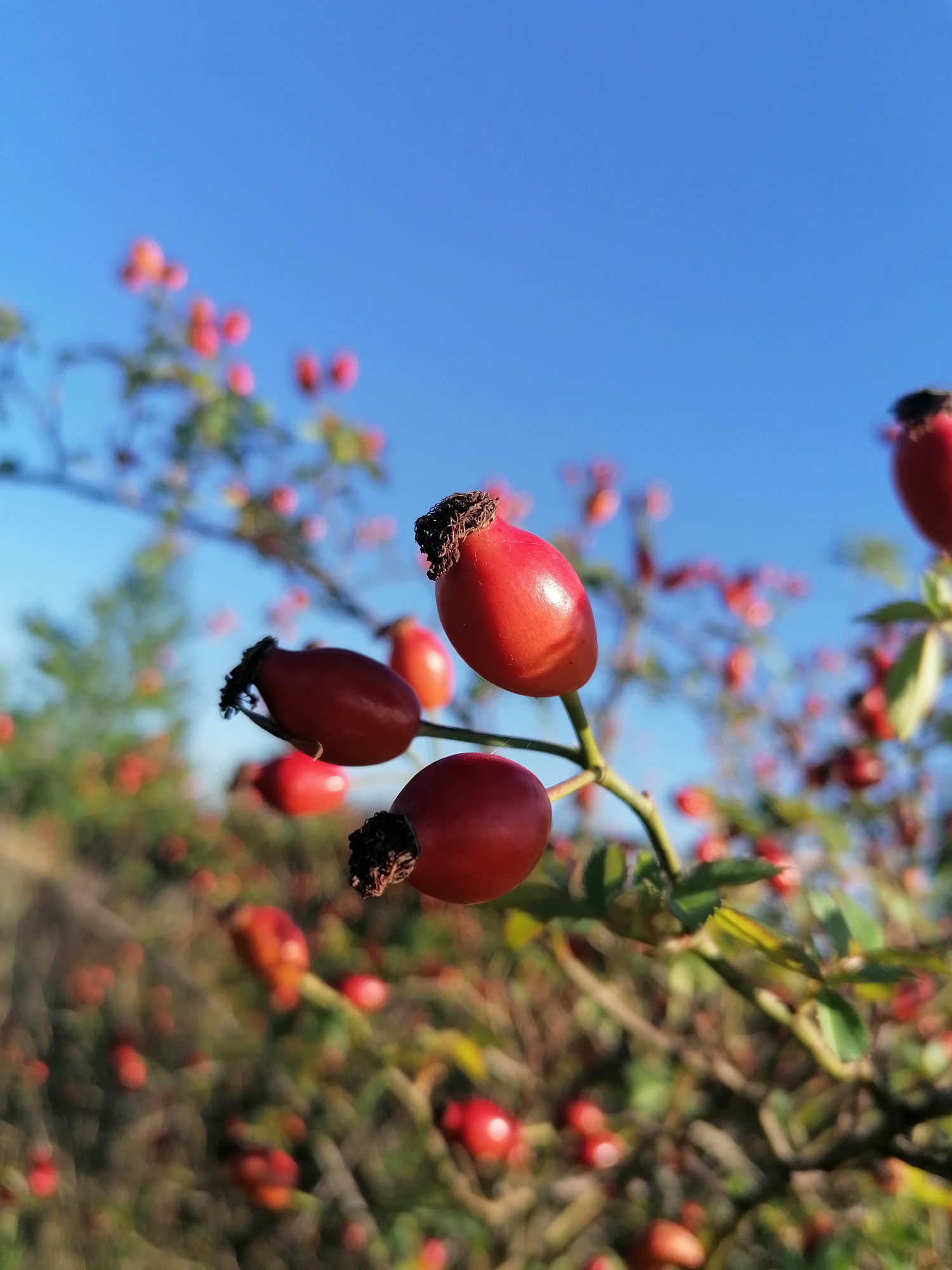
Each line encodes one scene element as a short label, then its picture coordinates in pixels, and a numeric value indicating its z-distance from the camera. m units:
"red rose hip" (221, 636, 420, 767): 0.08
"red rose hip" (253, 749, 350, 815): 0.09
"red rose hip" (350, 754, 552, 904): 0.07
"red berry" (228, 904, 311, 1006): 0.15
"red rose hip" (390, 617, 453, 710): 0.11
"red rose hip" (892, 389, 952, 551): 0.10
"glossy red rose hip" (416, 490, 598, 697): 0.07
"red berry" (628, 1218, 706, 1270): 0.17
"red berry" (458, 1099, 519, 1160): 0.18
